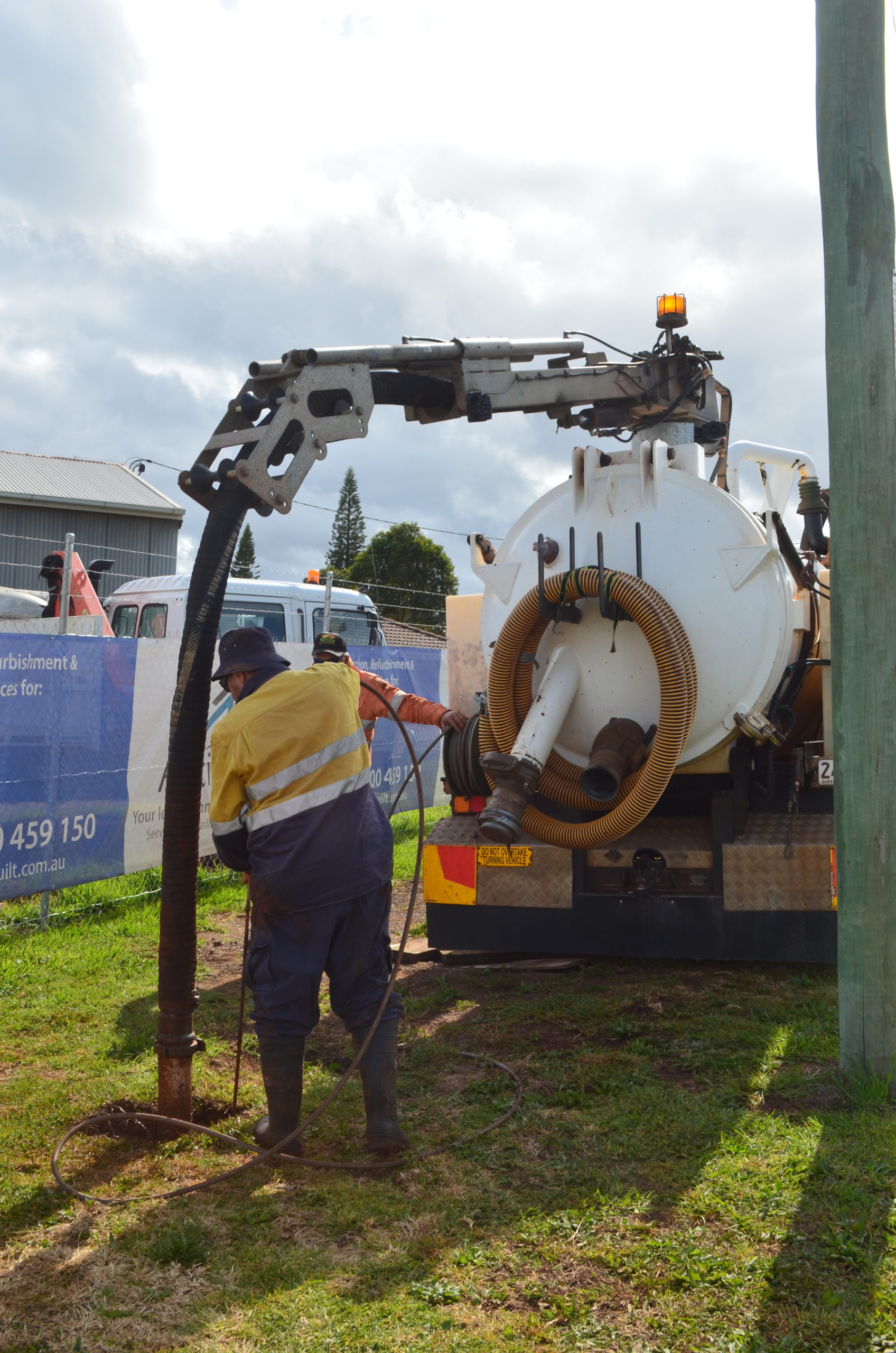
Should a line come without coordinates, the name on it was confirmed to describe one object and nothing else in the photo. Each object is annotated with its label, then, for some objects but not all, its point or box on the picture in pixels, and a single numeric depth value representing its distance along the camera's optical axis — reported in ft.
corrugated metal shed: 92.53
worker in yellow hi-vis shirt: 12.69
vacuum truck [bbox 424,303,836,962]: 16.80
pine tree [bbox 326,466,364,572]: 203.72
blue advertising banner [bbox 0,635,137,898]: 22.94
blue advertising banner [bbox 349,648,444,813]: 37.45
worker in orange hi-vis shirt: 19.49
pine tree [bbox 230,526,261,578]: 251.72
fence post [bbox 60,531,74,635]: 25.34
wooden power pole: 13.58
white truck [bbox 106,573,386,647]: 42.24
